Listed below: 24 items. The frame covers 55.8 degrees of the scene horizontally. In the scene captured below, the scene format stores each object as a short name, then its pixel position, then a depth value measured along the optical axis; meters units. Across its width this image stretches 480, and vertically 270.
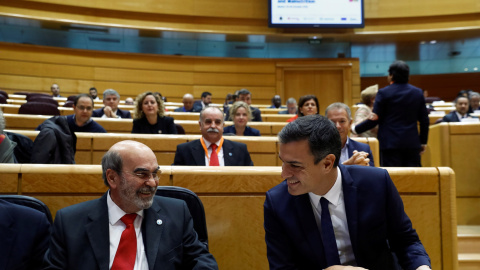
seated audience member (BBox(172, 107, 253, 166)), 3.12
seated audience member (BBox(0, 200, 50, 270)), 1.52
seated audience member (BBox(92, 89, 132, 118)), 5.41
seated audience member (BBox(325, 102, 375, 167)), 2.69
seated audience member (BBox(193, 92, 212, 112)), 8.30
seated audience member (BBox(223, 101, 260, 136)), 4.11
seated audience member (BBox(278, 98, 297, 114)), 7.39
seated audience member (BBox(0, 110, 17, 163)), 2.36
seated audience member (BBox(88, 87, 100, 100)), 8.98
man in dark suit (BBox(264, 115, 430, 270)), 1.39
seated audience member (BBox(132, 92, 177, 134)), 4.15
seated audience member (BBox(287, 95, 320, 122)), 3.84
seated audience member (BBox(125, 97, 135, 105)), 8.06
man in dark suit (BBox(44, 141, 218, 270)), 1.53
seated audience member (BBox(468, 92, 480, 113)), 6.32
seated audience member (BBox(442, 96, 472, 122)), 5.15
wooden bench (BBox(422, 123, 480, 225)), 3.21
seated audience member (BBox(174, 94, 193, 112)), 7.12
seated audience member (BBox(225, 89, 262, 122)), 6.61
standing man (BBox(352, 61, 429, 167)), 3.43
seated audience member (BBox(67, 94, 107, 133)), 3.75
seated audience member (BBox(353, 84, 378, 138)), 3.96
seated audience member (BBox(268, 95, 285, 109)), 8.95
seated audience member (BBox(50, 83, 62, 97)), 9.14
